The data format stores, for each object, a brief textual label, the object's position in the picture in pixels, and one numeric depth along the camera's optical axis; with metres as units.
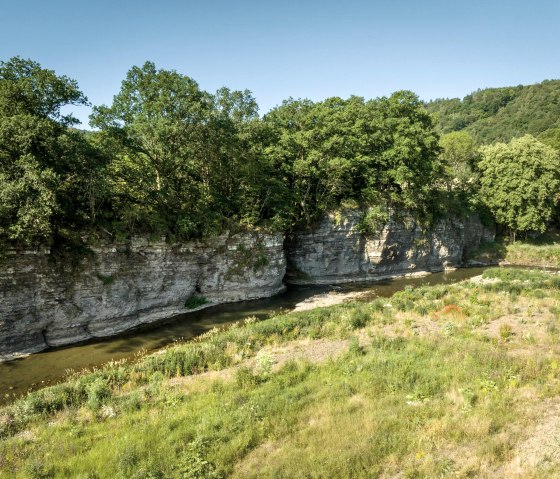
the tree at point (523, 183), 50.28
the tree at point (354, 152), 37.44
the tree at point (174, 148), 26.86
